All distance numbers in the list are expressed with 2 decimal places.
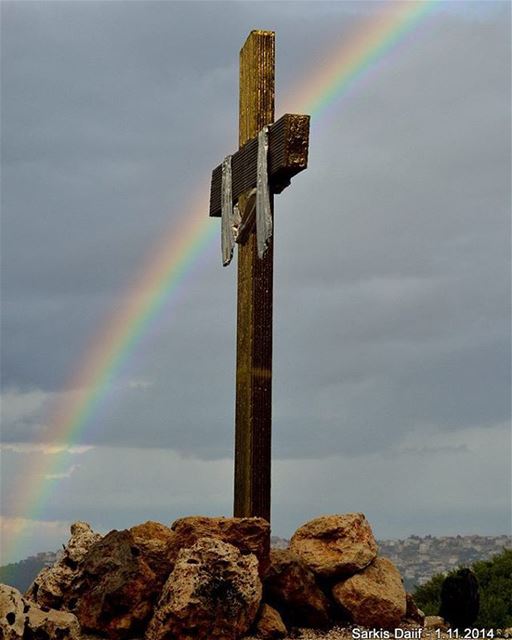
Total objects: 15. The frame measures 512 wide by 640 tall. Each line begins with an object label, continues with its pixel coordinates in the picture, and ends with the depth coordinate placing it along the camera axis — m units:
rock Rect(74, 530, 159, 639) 10.25
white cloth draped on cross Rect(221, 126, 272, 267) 11.76
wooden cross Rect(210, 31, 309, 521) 11.66
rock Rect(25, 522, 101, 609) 11.16
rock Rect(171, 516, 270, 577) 10.67
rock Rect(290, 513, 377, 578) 11.51
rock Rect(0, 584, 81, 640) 9.71
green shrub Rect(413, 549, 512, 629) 16.19
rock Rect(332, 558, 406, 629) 11.30
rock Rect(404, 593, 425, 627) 12.04
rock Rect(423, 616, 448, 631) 12.63
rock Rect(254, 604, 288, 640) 10.45
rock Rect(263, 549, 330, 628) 10.97
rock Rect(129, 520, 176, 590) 10.48
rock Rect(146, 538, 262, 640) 9.92
